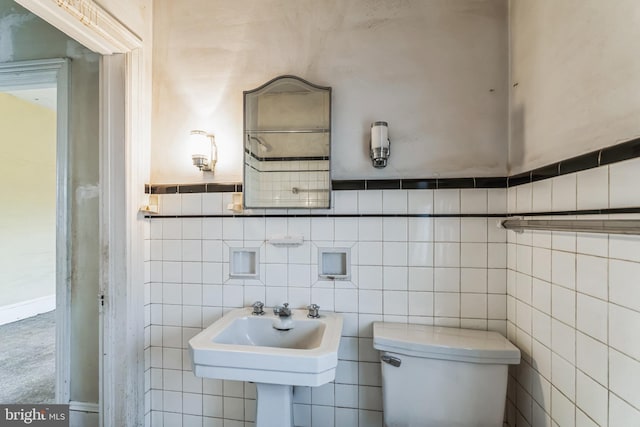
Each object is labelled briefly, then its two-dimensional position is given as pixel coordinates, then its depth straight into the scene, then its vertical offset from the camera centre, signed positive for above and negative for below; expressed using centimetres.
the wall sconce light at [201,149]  137 +32
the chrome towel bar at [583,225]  64 -3
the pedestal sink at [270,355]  92 -53
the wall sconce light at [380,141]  125 +33
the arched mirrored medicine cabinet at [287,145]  136 +34
